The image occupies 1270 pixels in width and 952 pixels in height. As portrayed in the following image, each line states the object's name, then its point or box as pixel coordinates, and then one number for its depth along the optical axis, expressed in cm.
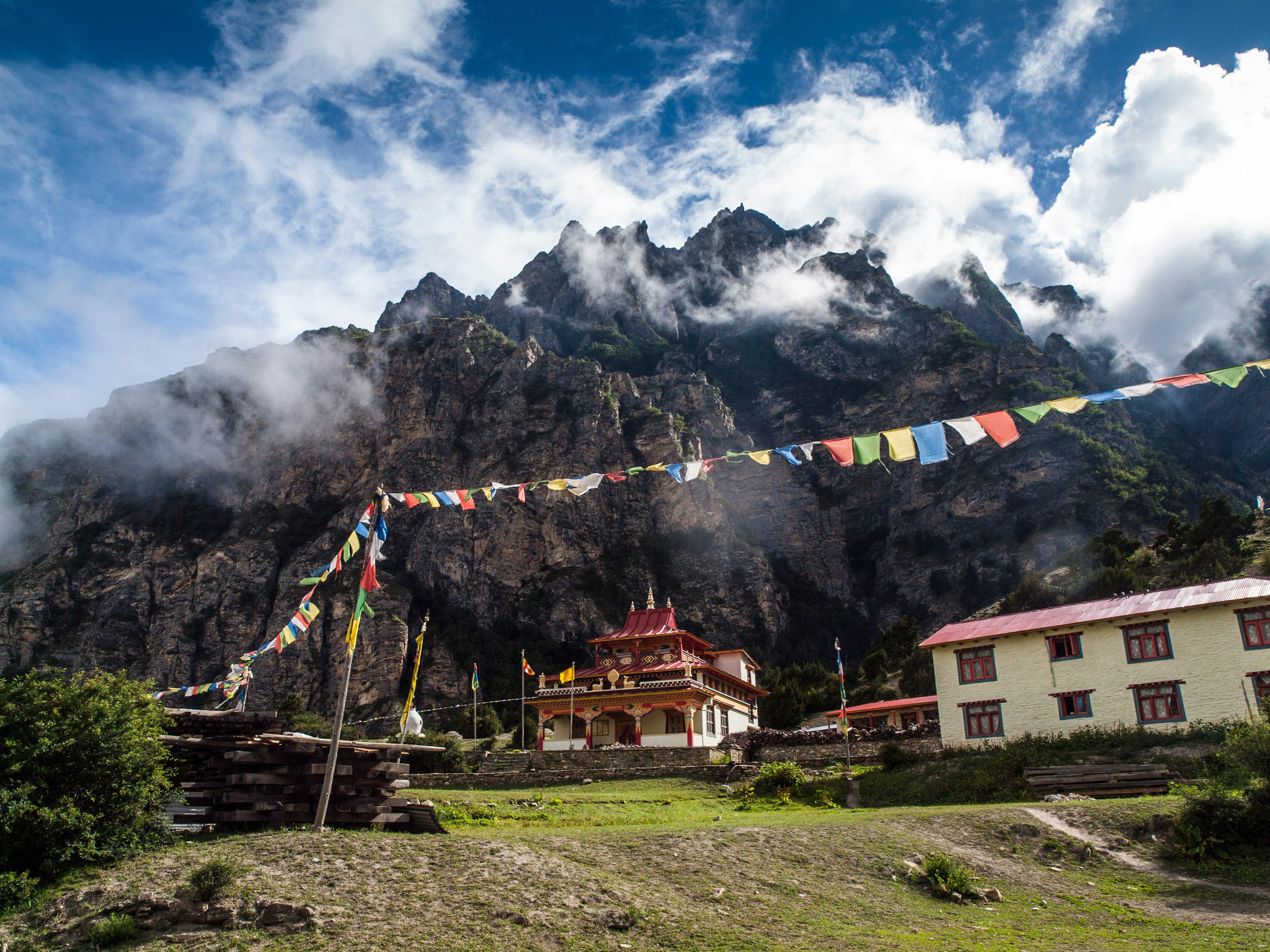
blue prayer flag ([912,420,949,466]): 1609
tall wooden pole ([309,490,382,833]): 1429
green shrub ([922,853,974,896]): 1378
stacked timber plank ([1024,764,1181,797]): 2088
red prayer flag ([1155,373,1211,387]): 1650
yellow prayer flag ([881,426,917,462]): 1677
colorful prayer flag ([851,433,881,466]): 1711
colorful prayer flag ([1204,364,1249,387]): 1642
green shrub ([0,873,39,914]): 1103
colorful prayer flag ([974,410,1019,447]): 1633
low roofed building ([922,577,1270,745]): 2519
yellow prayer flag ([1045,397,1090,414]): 1681
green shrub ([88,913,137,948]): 1045
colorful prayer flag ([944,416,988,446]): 1639
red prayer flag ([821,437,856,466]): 1730
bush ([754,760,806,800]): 2580
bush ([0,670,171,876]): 1175
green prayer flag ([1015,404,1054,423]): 1677
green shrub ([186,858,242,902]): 1098
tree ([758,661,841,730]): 6272
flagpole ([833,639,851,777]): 2938
